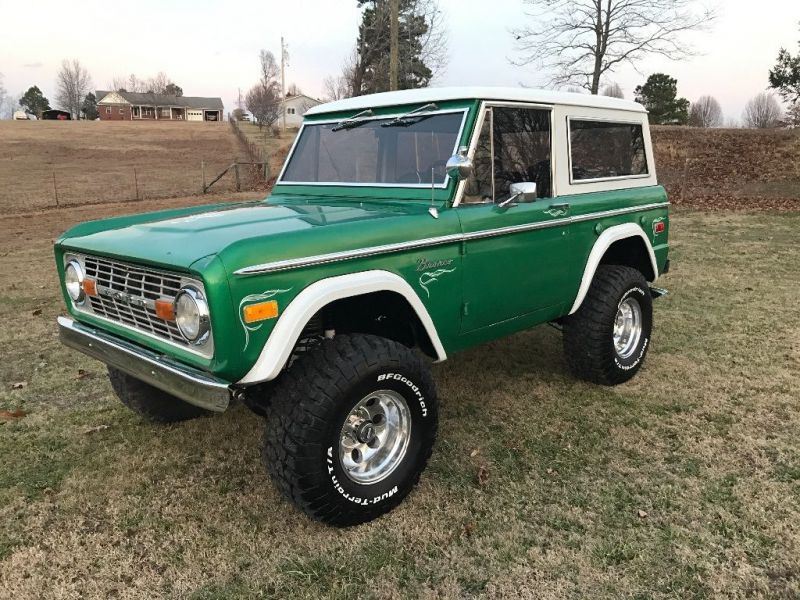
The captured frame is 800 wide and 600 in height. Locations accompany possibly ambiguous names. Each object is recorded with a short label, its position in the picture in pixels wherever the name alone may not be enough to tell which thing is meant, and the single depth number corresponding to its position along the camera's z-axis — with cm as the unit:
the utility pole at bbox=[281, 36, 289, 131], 5906
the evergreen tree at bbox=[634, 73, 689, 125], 3659
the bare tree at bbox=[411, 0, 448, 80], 1967
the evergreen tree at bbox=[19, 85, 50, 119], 8694
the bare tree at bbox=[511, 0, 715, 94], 2419
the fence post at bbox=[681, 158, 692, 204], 1766
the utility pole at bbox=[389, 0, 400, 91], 1747
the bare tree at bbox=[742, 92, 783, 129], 5348
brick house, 8794
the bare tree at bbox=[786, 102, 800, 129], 3008
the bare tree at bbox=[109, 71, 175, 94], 10125
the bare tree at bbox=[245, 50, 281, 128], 5669
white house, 8226
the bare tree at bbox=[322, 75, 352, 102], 2890
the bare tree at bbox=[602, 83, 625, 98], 3244
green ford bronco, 257
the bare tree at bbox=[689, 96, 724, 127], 4511
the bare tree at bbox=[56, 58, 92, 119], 9512
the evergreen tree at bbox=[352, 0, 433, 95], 2030
